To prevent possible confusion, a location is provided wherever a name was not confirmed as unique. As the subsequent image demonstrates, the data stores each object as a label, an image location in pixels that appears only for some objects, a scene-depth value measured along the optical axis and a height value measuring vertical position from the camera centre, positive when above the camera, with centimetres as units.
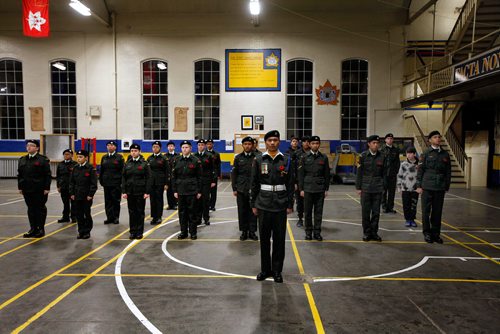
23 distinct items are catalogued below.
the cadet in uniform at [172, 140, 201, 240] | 696 -75
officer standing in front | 479 -75
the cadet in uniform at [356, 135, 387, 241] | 680 -70
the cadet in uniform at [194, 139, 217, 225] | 843 -70
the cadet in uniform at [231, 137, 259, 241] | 706 -86
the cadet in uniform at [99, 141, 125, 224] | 852 -84
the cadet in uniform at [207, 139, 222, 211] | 965 -54
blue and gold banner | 1803 +415
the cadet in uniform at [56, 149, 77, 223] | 848 -80
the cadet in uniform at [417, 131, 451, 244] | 672 -67
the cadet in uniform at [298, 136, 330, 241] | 691 -71
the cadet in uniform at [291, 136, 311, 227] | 838 -99
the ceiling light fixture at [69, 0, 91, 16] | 1371 +581
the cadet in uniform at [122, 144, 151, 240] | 698 -81
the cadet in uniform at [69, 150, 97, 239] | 704 -92
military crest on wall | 1811 +274
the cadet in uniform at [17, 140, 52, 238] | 695 -70
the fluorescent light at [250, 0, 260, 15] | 1413 +593
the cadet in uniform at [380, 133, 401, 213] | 982 -65
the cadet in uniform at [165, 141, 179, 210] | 950 -71
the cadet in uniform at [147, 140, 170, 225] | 848 -76
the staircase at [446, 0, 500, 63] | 1391 +531
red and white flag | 1357 +514
